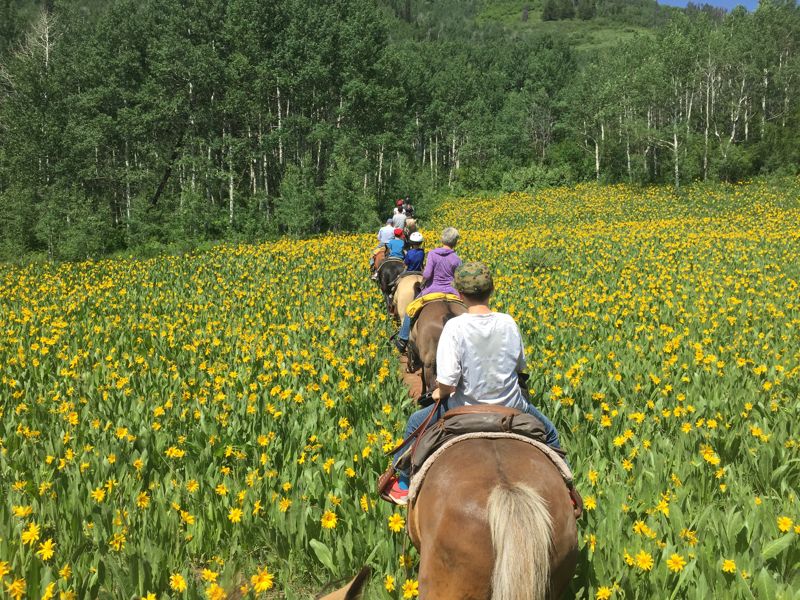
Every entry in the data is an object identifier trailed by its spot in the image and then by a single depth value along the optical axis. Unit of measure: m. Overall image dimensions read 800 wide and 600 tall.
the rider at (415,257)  10.92
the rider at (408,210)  14.94
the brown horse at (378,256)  13.59
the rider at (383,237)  13.68
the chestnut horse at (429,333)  7.02
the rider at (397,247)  12.28
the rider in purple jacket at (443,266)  7.78
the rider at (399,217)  15.65
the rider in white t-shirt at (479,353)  3.59
